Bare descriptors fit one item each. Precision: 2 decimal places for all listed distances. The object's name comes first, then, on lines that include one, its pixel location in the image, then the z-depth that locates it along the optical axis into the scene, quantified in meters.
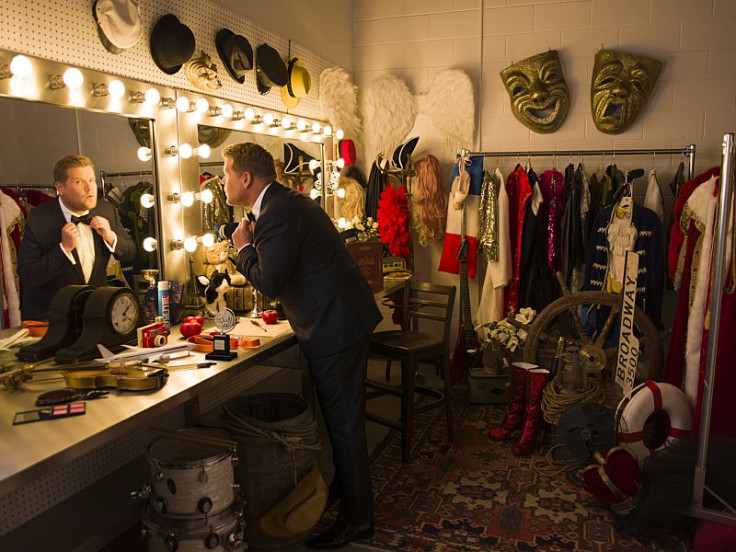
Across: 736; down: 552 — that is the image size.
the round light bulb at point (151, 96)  2.80
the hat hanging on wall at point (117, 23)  2.56
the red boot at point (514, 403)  3.70
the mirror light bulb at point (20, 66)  2.19
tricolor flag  4.56
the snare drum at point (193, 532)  2.12
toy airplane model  2.37
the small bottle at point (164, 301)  2.86
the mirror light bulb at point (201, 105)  3.16
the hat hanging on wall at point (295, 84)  4.02
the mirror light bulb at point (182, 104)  3.03
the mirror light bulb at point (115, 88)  2.60
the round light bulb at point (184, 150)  3.08
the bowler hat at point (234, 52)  3.33
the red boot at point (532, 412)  3.59
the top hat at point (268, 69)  3.71
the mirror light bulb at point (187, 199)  3.12
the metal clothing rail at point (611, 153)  4.15
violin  2.12
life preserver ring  3.06
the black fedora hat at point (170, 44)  2.86
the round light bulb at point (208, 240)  3.20
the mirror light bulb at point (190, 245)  3.15
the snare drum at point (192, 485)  2.13
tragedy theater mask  4.27
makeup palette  1.84
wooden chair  3.43
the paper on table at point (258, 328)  2.88
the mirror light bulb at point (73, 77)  2.37
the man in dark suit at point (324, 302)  2.59
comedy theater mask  4.46
